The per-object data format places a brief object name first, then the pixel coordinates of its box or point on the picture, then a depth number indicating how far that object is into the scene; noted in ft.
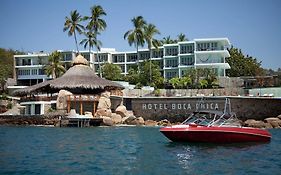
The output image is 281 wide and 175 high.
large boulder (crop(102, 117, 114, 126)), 183.01
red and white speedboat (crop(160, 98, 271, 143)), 90.89
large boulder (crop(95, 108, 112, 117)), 185.98
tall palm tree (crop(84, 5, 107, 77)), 253.24
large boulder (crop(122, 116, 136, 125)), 193.57
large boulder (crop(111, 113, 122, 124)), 191.68
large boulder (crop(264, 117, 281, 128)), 175.94
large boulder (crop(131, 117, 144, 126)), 192.54
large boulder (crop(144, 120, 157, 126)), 193.26
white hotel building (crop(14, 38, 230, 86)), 252.01
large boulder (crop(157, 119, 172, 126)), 192.89
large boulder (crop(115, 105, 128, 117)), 197.77
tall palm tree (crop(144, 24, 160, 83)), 267.39
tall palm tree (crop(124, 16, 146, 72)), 263.29
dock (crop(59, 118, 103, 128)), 175.50
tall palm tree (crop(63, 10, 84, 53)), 251.80
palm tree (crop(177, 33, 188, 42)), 312.75
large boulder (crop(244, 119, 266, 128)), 172.14
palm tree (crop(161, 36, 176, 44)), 310.43
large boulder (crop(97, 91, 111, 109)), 186.70
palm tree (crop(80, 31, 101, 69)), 257.14
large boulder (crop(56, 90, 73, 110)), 184.75
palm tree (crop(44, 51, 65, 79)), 270.67
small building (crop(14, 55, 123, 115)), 187.62
